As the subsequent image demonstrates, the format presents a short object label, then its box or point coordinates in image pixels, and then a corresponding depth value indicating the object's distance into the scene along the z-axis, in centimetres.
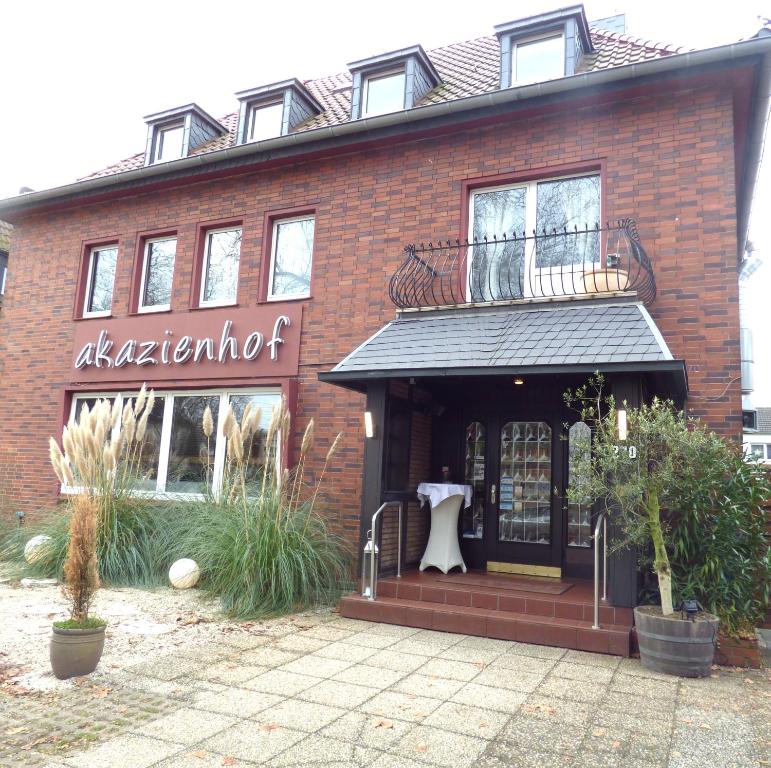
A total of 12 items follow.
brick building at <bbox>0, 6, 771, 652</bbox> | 677
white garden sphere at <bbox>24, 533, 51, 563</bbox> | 775
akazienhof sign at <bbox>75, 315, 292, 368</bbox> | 896
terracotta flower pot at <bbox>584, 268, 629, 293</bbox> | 688
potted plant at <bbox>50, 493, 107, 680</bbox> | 454
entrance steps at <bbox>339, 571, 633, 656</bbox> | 556
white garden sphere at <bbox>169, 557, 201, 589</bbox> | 727
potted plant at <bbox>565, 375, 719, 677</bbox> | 486
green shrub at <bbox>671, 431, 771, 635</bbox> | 546
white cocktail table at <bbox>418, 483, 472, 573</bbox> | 751
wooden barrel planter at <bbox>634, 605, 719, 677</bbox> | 483
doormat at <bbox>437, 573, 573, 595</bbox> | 656
